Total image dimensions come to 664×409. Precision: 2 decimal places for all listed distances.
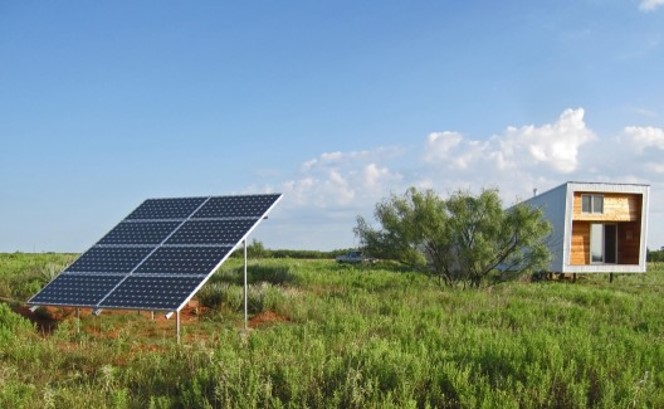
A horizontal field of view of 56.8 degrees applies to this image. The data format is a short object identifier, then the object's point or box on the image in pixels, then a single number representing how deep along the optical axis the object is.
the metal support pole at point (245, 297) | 13.02
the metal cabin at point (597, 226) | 33.47
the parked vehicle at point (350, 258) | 50.87
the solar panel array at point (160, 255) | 12.52
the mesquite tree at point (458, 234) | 23.45
